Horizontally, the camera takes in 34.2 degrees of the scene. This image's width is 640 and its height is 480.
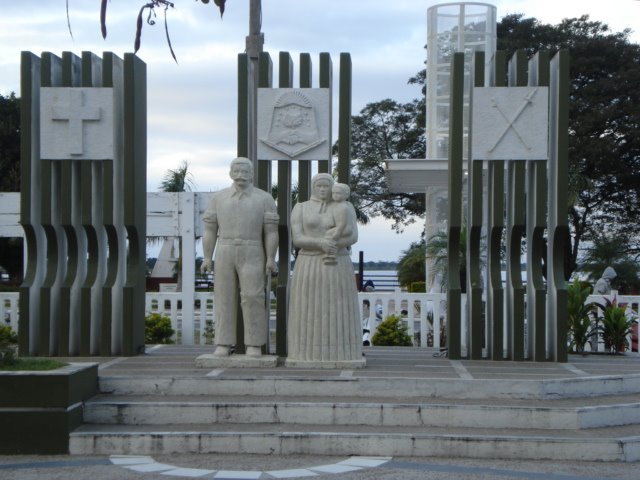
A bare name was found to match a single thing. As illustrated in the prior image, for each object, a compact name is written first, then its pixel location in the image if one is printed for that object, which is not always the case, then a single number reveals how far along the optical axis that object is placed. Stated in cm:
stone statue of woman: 1060
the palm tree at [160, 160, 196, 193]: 3519
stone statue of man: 1084
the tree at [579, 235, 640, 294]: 2733
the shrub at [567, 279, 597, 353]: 1333
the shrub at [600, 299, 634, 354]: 1383
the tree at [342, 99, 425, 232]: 3800
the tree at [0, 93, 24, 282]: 3688
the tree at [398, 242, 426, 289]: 3365
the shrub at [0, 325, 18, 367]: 877
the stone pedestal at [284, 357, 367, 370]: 1056
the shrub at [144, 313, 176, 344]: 1603
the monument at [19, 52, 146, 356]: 1195
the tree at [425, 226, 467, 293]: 1912
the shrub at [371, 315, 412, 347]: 1564
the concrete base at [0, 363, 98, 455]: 840
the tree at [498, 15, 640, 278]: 3325
